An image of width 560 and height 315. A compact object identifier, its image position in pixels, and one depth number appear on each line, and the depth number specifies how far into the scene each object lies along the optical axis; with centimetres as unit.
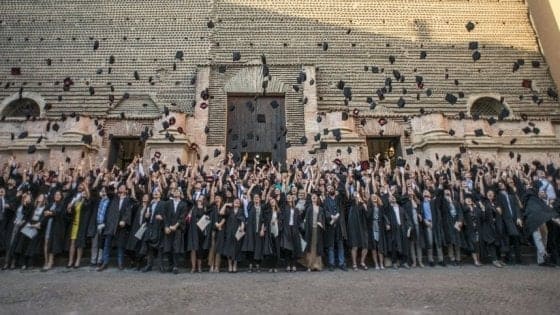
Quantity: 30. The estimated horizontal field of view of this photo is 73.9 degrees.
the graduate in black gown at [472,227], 777
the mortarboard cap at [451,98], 1437
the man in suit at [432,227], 774
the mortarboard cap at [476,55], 1428
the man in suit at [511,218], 785
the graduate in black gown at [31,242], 746
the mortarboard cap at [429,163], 1222
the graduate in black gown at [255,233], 732
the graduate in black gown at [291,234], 738
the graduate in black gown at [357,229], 754
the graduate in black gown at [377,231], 761
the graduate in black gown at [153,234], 731
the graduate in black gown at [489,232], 780
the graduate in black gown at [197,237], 732
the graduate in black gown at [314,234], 744
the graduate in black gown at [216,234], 737
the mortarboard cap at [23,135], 1245
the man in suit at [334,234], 754
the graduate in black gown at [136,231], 741
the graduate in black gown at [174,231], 727
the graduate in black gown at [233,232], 730
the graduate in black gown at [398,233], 761
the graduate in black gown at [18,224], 748
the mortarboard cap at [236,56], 1404
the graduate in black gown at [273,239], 735
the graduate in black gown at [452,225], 775
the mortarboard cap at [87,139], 1246
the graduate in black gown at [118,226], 745
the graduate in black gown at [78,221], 758
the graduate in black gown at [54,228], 750
